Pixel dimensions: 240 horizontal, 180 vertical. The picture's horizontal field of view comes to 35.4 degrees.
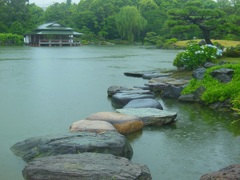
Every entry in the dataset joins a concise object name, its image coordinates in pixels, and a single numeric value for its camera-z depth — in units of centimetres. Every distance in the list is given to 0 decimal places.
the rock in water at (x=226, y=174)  337
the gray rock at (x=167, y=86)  967
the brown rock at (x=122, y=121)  620
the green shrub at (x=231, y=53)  1625
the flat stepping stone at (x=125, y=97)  845
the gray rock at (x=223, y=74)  925
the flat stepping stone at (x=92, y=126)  563
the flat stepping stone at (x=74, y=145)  467
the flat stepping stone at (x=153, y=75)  1363
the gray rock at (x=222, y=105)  811
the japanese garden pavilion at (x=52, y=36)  5328
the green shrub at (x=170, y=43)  4506
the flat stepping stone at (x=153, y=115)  675
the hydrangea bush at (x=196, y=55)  1368
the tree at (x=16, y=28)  5922
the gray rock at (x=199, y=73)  1039
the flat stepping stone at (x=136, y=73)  1480
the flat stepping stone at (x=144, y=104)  761
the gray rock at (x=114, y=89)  994
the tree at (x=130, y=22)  5575
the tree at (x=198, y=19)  2106
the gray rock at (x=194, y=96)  895
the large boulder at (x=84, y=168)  382
